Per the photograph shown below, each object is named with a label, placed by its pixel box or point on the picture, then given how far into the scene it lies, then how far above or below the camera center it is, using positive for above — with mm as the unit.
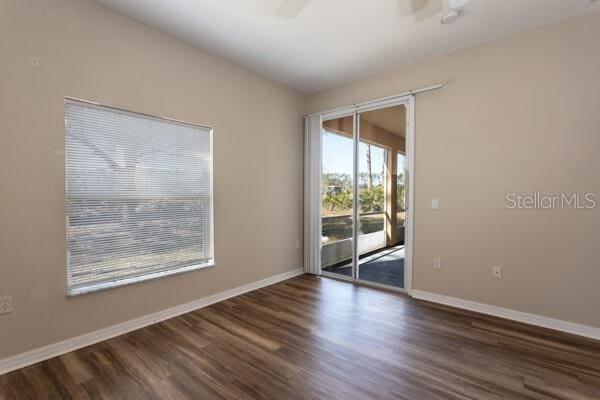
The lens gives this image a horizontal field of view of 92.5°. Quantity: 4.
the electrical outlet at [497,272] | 2973 -787
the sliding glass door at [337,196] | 4234 +16
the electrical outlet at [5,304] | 2021 -750
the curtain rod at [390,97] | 3316 +1271
